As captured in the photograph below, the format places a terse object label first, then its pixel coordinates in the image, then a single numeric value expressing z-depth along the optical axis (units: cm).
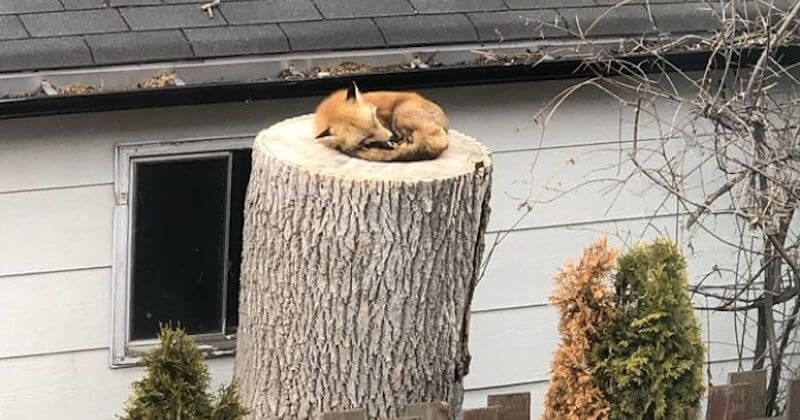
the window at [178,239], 595
